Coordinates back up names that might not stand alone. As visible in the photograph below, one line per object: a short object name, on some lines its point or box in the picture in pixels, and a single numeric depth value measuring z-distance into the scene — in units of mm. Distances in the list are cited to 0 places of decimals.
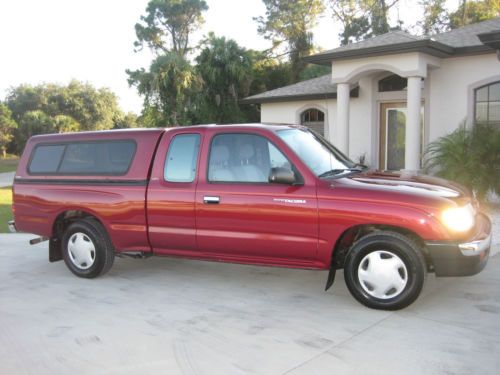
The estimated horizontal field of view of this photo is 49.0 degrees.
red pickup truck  5141
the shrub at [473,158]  11492
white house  13781
